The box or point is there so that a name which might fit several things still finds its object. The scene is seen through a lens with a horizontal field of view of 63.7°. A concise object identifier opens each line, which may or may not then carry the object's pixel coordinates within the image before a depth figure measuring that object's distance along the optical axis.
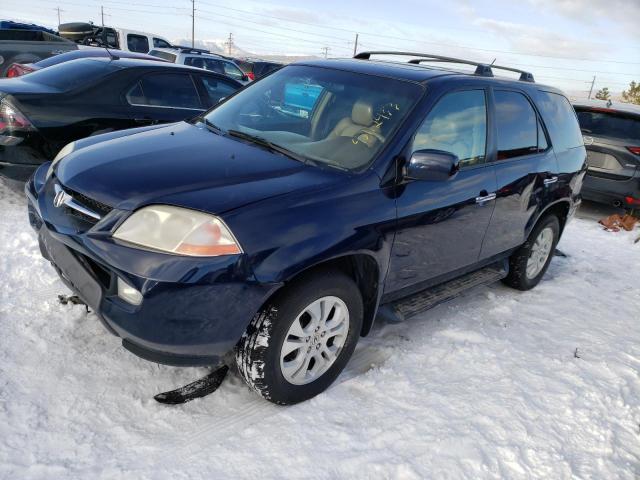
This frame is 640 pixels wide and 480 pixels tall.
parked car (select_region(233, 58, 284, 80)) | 19.56
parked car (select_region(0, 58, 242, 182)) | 4.74
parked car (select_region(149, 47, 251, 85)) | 13.48
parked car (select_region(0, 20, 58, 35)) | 14.99
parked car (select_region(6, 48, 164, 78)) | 6.50
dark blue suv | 2.27
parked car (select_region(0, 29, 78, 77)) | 9.45
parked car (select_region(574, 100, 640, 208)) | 7.41
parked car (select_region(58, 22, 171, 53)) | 15.72
